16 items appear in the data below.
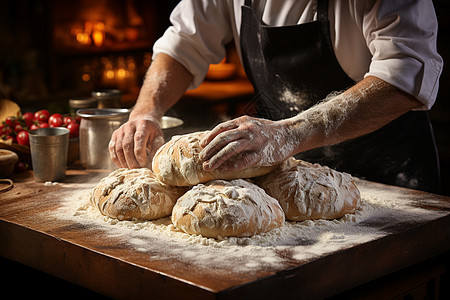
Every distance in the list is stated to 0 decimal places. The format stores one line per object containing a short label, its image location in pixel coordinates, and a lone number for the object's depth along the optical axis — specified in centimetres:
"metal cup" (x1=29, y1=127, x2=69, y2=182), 212
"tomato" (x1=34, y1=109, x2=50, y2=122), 257
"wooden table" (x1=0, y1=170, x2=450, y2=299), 126
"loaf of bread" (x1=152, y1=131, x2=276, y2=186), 161
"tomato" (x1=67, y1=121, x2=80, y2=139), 247
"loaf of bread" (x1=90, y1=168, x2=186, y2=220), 164
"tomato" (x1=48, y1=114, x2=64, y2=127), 250
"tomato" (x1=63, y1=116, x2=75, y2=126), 251
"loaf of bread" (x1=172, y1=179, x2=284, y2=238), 147
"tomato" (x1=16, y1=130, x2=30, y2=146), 240
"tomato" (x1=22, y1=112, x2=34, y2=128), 255
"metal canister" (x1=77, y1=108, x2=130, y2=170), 228
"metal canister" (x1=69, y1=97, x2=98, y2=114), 284
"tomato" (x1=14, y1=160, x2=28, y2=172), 230
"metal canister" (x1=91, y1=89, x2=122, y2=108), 298
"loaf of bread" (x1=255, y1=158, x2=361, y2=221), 164
